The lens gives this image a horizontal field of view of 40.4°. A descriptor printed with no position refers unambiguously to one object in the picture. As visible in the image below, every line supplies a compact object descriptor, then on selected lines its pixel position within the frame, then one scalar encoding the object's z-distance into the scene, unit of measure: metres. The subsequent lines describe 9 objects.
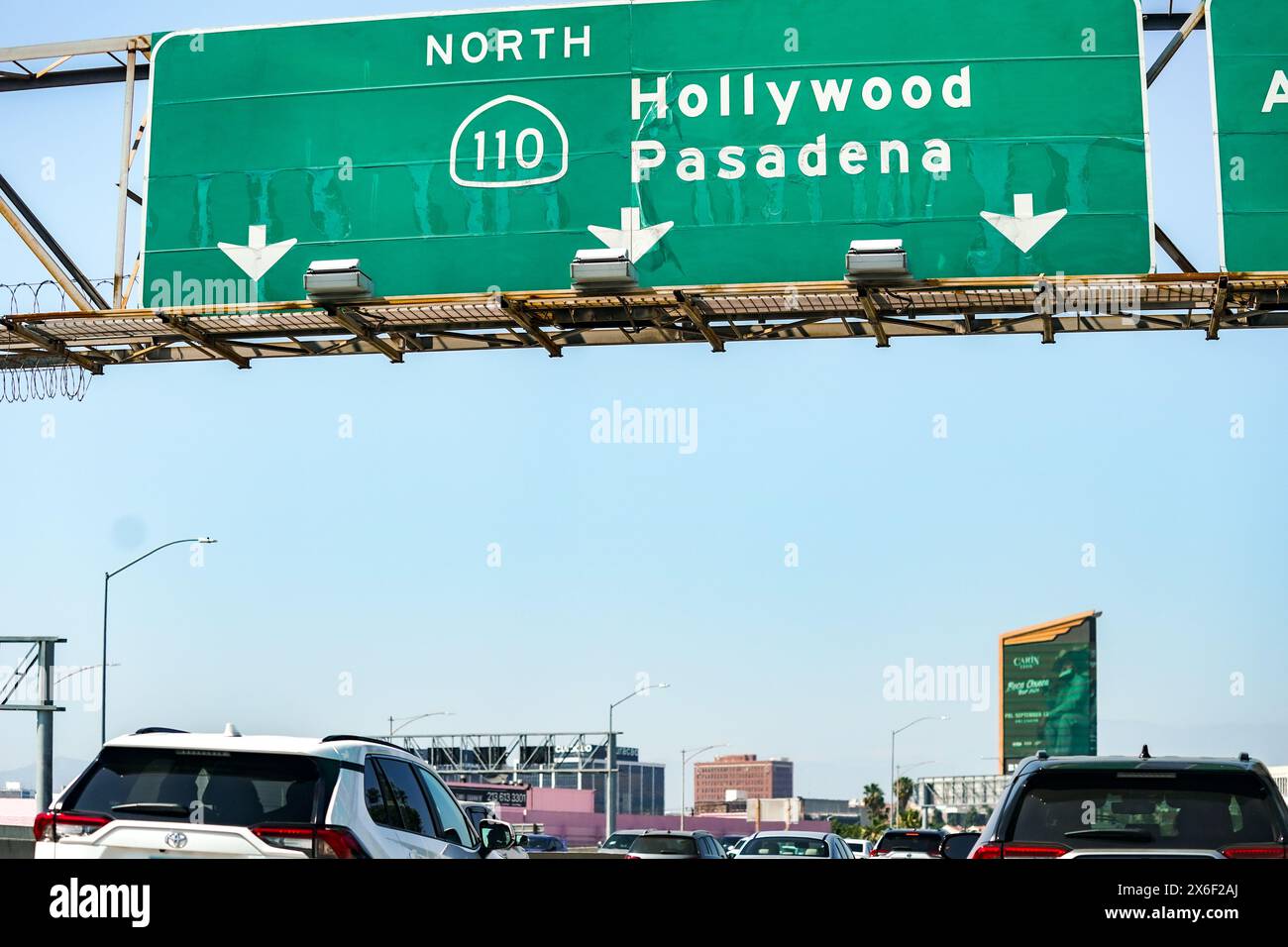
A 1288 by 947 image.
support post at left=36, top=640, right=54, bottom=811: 47.32
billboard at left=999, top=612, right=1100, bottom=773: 114.00
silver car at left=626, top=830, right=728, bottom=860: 25.20
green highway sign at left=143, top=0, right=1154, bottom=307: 16.53
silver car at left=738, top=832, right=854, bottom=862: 25.67
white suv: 9.72
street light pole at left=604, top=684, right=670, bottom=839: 71.38
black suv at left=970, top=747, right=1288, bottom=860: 8.87
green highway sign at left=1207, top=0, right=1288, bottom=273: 16.17
